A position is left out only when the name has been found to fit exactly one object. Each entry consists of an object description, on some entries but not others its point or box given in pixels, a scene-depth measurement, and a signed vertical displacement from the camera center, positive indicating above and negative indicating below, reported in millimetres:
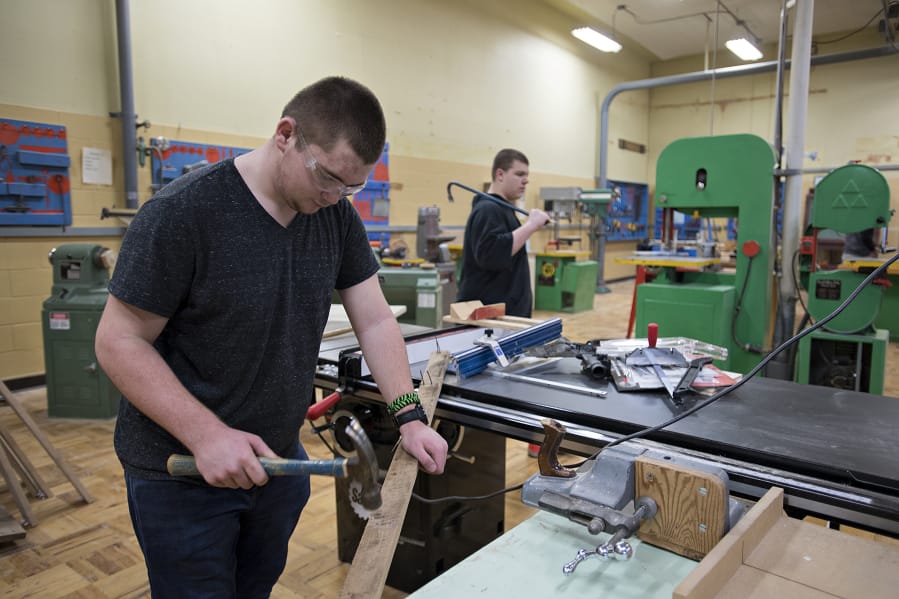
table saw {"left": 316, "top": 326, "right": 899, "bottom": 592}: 885 -325
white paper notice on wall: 3582 +422
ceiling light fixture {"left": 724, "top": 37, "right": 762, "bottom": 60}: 6824 +2192
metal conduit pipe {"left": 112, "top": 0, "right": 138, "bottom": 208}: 3580 +799
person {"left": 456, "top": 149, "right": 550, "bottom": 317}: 2383 -26
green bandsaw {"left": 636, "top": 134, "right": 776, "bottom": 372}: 2975 +3
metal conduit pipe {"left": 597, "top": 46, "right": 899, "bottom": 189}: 6508 +1954
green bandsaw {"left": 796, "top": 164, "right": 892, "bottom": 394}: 2779 -286
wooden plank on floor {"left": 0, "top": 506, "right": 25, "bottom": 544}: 1909 -924
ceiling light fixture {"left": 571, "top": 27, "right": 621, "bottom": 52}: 6675 +2247
